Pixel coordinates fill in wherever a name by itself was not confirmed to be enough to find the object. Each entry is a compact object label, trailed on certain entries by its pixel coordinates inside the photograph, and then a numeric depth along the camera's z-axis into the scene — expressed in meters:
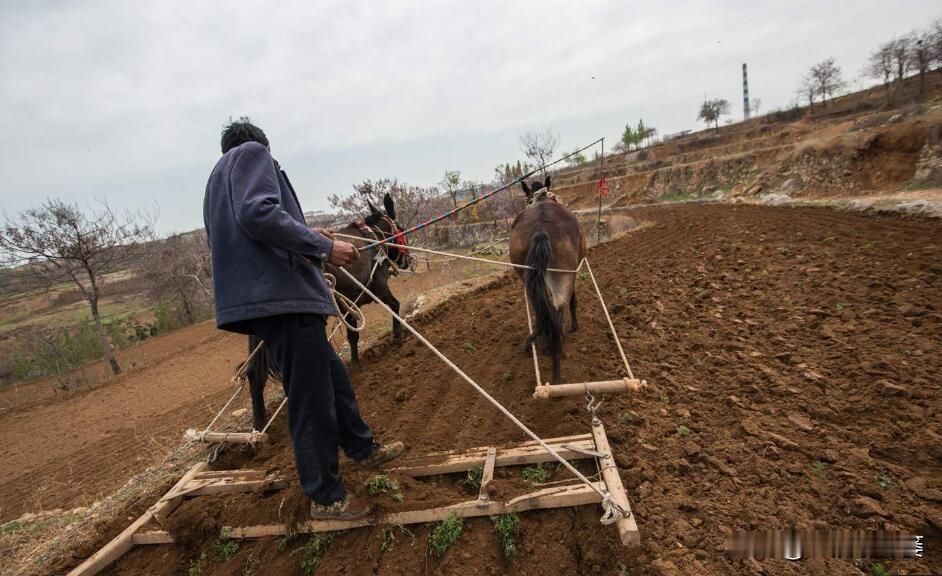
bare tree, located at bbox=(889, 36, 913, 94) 27.03
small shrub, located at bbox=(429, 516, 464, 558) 2.09
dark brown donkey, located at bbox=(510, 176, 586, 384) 3.59
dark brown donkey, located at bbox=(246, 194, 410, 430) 5.35
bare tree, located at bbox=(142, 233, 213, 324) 21.12
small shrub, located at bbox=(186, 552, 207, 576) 2.32
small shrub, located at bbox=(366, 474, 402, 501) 2.33
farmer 1.98
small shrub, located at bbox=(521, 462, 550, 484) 2.46
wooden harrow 2.10
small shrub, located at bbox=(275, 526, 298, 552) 2.26
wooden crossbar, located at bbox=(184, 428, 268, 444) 3.11
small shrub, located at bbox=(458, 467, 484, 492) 2.51
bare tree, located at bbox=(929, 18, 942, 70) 24.08
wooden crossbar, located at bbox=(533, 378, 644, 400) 2.72
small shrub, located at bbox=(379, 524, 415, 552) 2.15
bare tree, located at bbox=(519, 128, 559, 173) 29.34
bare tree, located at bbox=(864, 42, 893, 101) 28.25
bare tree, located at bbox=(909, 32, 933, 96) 25.06
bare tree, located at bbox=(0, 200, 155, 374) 12.29
